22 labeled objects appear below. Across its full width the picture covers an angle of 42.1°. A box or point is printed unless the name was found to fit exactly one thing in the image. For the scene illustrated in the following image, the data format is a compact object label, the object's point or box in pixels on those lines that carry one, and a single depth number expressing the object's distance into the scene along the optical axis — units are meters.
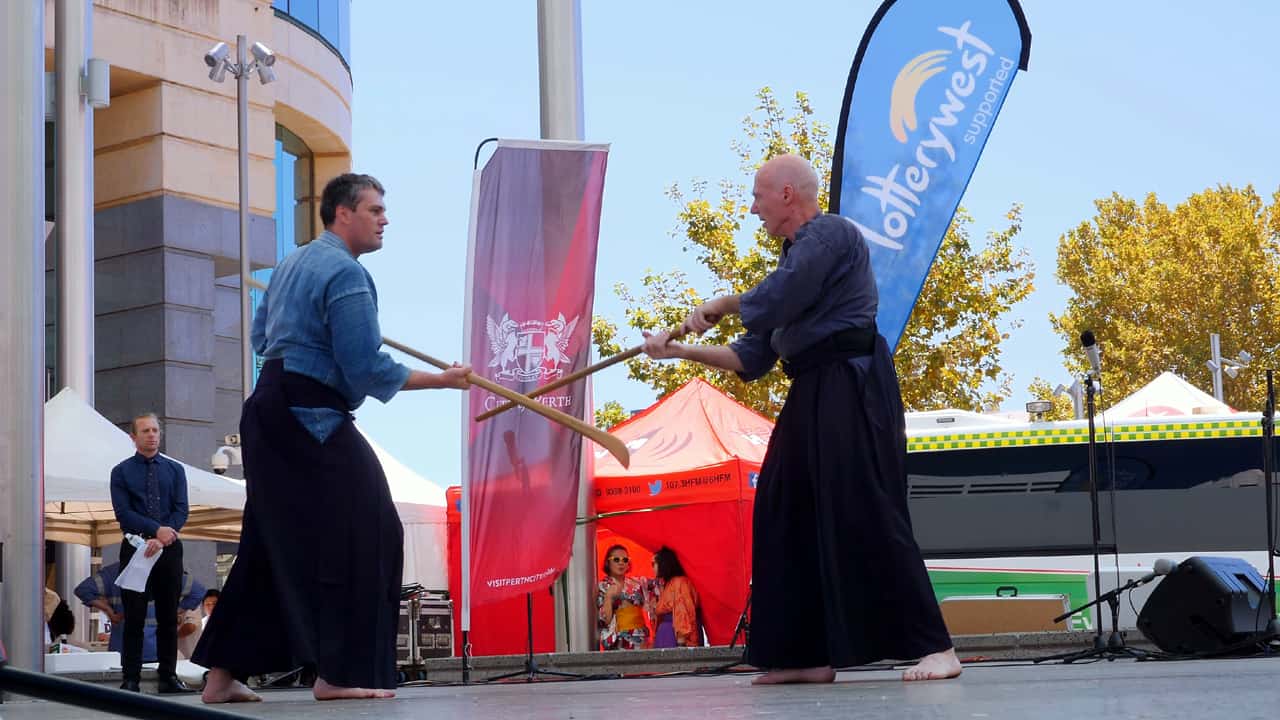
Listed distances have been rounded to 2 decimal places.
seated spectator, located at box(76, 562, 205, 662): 14.20
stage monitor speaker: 9.08
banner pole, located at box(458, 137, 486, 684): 9.52
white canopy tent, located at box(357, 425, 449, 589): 17.23
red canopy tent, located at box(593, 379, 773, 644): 15.03
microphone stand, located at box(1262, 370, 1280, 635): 8.83
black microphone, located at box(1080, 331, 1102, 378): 10.77
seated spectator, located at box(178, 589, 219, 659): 15.39
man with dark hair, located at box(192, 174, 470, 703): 5.50
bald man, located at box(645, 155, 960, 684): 5.52
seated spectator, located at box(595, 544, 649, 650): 14.75
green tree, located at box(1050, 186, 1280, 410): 43.88
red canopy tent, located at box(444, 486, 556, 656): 15.53
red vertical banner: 10.08
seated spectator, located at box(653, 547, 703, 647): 14.46
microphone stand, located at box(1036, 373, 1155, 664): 9.32
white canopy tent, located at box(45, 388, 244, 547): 13.23
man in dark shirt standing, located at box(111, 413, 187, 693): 9.64
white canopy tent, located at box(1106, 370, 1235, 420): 16.41
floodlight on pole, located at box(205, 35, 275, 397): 21.72
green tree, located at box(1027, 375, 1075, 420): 49.53
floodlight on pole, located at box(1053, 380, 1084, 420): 31.91
